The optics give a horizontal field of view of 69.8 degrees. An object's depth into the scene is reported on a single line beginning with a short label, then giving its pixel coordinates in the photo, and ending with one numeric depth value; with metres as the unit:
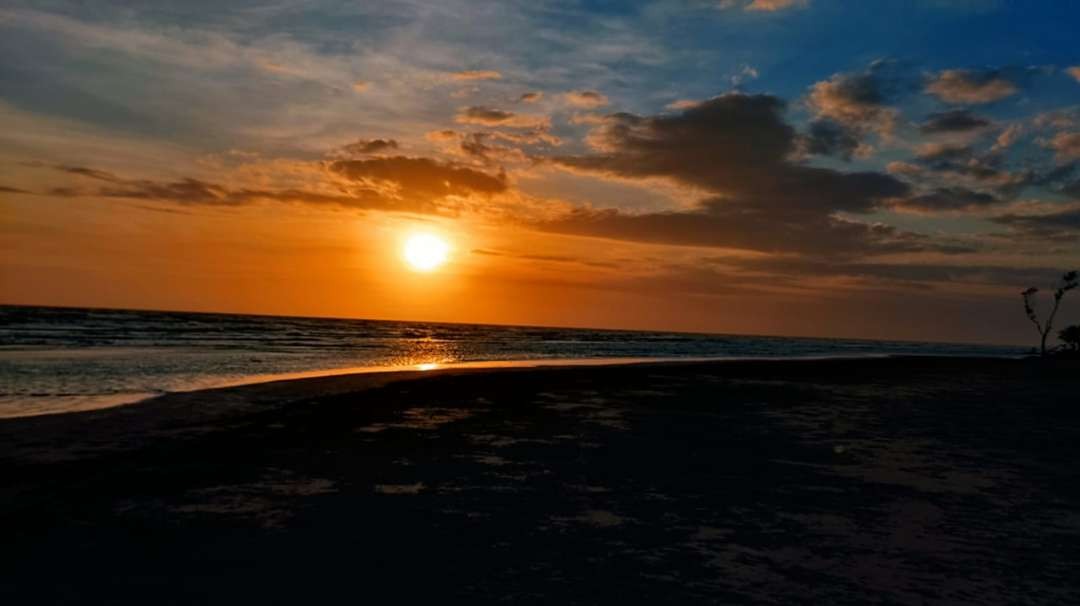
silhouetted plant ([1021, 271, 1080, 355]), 86.00
